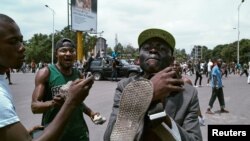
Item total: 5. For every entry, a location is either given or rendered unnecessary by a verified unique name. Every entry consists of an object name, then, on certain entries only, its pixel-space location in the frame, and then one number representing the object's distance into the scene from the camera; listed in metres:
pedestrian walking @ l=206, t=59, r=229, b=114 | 6.98
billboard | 18.19
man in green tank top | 2.15
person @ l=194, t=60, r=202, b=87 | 13.69
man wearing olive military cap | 0.91
